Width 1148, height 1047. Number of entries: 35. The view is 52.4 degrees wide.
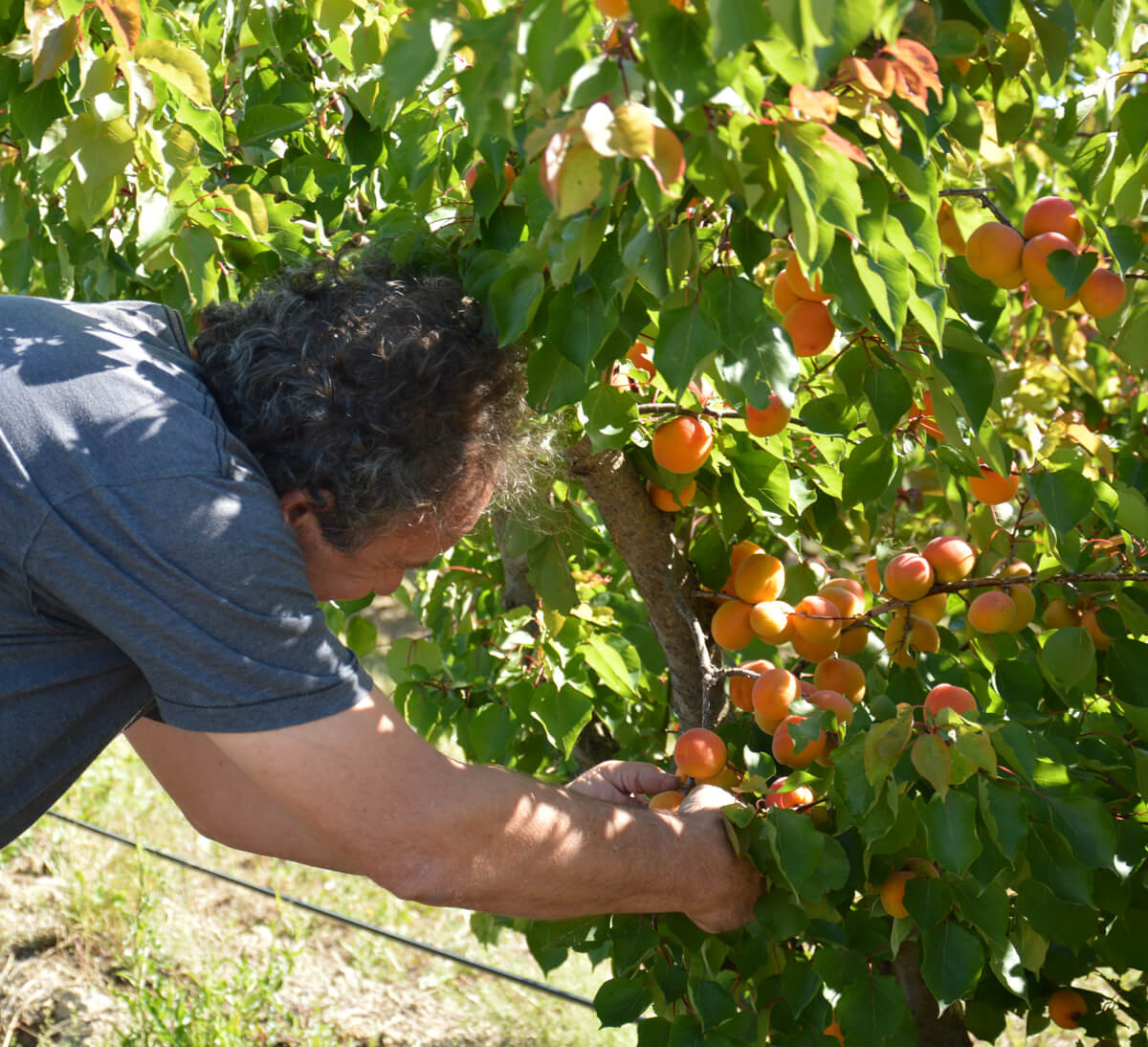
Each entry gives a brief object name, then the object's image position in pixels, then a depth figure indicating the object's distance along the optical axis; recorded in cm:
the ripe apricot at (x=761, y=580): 155
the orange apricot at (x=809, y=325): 116
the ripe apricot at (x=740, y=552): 163
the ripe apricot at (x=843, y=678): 150
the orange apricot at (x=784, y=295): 116
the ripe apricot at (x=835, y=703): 138
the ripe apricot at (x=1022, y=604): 144
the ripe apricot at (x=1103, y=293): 121
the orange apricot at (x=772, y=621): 148
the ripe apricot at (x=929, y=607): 150
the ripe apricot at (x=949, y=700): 127
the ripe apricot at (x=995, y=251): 119
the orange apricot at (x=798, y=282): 108
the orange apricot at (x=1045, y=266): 117
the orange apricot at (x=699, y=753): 146
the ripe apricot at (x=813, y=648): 149
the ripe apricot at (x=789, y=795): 133
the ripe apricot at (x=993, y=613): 142
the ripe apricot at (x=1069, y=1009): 159
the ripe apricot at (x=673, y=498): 151
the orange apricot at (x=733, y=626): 155
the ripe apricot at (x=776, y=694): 140
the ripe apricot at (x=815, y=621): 147
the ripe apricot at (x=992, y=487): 148
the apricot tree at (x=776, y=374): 80
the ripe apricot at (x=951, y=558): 147
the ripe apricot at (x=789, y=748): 135
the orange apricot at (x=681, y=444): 137
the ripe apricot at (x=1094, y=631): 146
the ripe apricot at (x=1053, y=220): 121
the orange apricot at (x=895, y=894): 128
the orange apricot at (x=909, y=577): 145
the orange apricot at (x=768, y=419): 129
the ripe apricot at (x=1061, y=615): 151
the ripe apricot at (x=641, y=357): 146
